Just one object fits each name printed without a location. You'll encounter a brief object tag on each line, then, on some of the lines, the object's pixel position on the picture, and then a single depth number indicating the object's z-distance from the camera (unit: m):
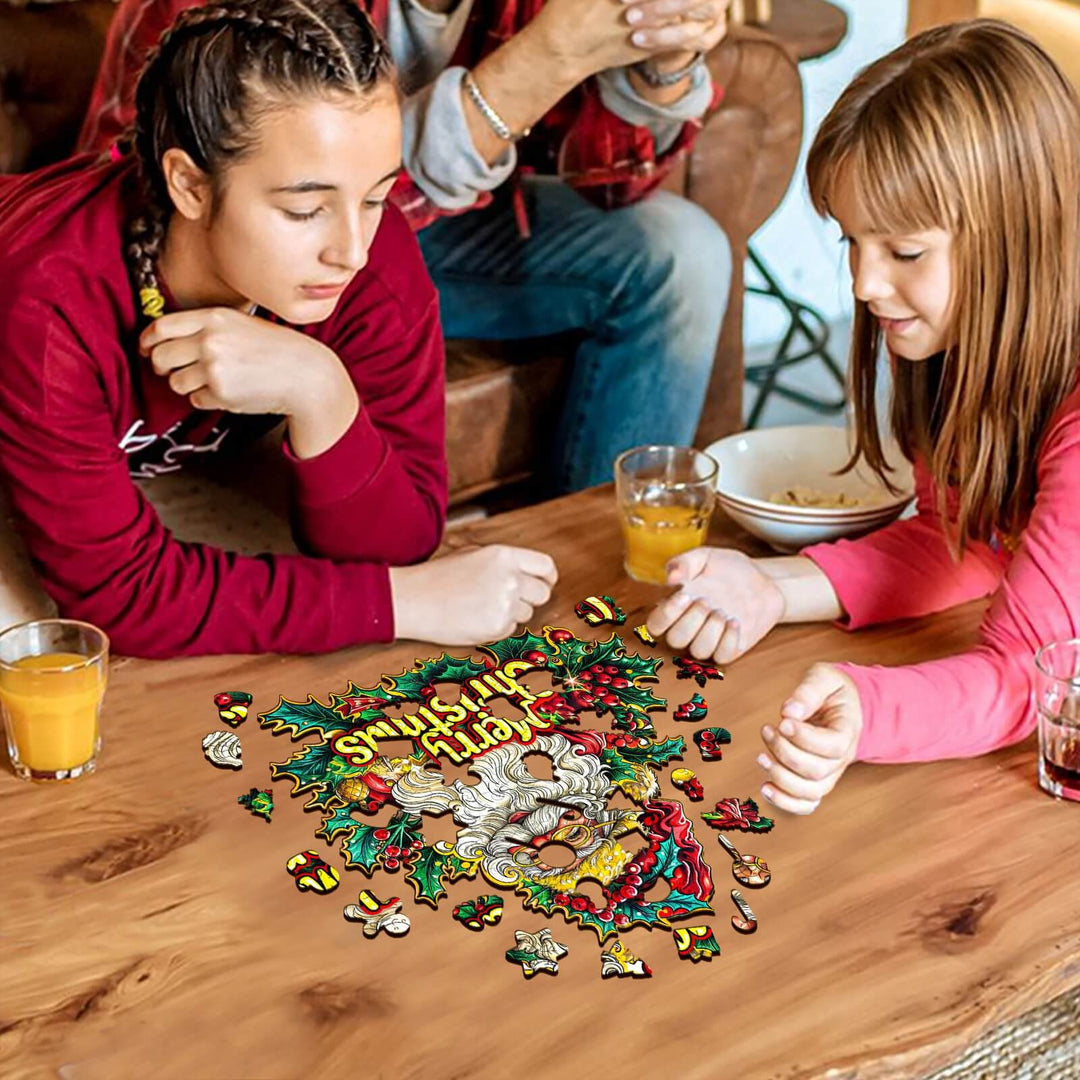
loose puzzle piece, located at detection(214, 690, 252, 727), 1.36
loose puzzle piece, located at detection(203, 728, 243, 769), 1.29
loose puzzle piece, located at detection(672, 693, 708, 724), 1.35
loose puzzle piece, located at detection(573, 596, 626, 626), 1.53
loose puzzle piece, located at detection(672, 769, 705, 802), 1.25
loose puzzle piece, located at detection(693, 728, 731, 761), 1.29
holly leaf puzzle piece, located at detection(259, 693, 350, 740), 1.34
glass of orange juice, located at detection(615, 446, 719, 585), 1.59
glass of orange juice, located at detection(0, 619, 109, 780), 1.27
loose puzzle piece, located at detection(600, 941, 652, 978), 1.07
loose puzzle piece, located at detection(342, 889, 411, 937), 1.11
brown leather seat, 2.15
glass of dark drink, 1.24
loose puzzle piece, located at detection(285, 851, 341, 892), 1.15
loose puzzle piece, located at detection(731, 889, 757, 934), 1.11
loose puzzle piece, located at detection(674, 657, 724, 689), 1.42
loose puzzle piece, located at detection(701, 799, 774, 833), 1.21
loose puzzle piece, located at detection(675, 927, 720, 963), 1.08
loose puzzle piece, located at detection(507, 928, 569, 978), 1.07
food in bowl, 1.70
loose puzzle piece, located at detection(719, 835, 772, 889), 1.15
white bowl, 1.63
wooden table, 1.01
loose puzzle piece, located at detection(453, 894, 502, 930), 1.11
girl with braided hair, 1.39
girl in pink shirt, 1.29
